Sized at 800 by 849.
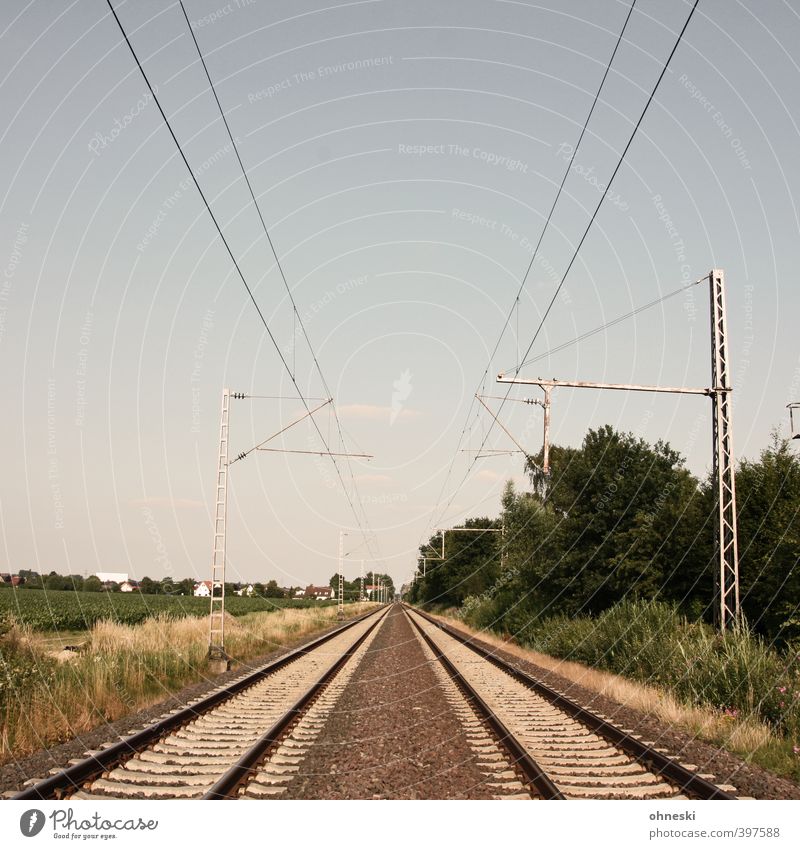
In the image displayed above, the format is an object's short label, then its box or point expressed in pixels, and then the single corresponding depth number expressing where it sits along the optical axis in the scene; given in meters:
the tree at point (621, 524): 19.73
